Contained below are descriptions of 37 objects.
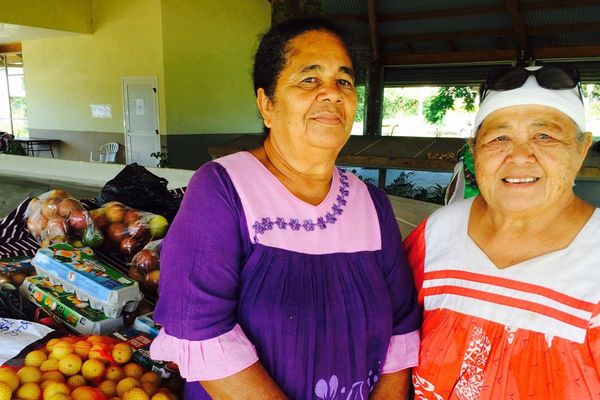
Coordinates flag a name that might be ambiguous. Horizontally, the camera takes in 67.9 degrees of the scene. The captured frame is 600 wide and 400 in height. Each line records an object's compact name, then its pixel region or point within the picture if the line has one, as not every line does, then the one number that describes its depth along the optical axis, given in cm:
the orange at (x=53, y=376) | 135
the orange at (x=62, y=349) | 142
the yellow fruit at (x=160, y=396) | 135
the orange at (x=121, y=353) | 146
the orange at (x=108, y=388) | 136
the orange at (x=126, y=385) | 136
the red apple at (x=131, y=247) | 218
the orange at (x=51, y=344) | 146
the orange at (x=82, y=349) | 145
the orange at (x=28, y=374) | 132
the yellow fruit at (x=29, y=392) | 126
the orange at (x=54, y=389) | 127
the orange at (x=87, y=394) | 128
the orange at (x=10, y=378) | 127
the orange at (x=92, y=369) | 141
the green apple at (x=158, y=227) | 221
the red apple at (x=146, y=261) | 197
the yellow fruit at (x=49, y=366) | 139
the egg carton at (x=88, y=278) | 167
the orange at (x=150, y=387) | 138
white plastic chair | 976
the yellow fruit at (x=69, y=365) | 139
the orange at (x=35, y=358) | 140
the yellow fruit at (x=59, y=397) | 124
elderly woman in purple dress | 105
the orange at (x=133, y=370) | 144
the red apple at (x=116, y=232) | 223
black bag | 254
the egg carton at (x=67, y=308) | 163
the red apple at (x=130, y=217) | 227
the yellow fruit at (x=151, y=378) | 142
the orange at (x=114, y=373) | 142
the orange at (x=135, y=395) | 131
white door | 897
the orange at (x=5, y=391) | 122
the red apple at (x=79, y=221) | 219
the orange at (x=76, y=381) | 135
